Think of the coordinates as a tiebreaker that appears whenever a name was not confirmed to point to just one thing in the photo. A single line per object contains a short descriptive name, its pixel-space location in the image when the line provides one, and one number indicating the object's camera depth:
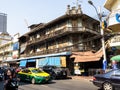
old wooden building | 14.87
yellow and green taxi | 8.04
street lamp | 9.61
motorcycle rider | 5.20
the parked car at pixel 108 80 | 5.39
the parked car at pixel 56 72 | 10.49
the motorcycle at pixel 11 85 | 5.22
